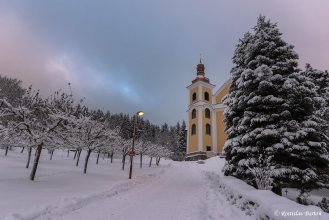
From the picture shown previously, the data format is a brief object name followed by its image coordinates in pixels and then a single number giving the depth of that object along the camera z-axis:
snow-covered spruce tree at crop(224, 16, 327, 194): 13.62
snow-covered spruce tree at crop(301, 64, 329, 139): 24.26
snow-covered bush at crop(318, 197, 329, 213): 13.28
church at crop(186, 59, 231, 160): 52.75
